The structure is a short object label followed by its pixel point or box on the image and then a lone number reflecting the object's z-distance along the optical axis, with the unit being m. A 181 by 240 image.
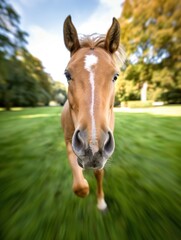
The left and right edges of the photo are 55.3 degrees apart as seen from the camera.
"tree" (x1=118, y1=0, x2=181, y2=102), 21.19
